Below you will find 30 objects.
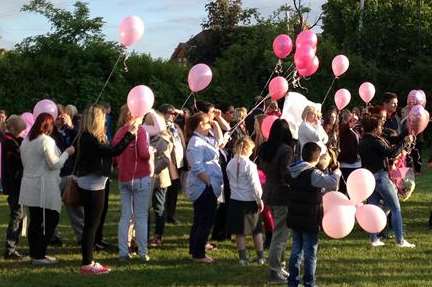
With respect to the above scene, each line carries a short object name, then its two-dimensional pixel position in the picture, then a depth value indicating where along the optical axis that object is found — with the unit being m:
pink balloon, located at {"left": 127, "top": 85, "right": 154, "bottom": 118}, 7.48
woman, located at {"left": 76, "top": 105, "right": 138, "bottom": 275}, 7.00
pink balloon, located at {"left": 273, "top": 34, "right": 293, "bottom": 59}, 10.98
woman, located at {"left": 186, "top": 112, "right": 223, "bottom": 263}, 7.63
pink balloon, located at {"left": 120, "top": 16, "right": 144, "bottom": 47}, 8.30
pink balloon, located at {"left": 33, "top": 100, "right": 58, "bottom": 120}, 9.16
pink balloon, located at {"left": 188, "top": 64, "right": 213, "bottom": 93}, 9.22
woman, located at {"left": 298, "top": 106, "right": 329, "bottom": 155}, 7.91
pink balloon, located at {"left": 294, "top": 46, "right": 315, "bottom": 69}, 9.57
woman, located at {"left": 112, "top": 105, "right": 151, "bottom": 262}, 7.61
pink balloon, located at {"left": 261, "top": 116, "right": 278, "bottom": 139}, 8.07
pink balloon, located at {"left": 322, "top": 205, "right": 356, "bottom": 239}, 6.02
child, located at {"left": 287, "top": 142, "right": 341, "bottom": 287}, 6.14
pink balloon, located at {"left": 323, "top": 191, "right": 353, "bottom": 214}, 6.09
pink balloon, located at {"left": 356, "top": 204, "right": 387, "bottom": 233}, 6.28
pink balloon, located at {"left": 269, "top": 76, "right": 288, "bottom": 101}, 9.61
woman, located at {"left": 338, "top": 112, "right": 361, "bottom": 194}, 9.40
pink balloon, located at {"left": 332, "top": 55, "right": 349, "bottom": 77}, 11.62
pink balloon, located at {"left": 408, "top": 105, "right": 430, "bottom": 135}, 8.67
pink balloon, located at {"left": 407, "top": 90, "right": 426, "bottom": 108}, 10.80
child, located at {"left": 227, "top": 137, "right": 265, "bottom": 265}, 7.36
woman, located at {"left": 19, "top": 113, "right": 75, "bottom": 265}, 7.34
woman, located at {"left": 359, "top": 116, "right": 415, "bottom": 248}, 8.28
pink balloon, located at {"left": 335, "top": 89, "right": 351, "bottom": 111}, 12.34
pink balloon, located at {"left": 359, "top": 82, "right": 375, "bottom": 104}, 12.61
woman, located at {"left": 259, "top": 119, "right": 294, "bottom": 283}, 6.84
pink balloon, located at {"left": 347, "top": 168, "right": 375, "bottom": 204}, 6.25
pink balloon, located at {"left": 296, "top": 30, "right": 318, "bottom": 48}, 9.71
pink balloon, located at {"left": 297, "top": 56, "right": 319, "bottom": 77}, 9.70
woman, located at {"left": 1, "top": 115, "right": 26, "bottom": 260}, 7.90
